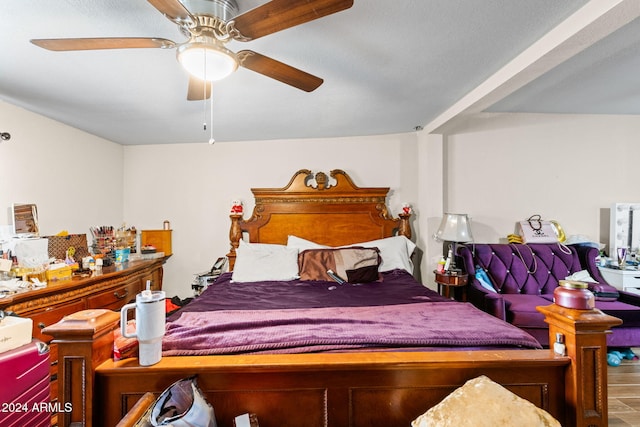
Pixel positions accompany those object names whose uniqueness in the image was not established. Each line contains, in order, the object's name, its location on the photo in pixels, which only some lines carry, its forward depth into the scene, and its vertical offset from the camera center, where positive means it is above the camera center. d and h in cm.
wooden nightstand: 273 -60
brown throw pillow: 268 -47
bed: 106 -61
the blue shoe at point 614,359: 234 -115
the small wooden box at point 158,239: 359 -30
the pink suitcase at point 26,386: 136 -85
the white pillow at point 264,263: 274 -47
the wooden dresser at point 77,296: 196 -65
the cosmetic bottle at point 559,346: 118 -53
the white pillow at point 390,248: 296 -34
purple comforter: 127 -56
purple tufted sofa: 255 -53
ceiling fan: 104 +74
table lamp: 282 -14
